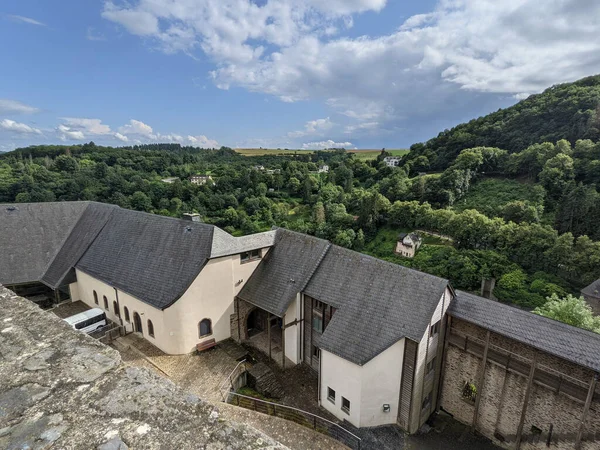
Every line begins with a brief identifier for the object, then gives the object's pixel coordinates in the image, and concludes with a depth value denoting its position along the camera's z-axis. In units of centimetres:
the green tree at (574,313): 1878
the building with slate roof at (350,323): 1291
